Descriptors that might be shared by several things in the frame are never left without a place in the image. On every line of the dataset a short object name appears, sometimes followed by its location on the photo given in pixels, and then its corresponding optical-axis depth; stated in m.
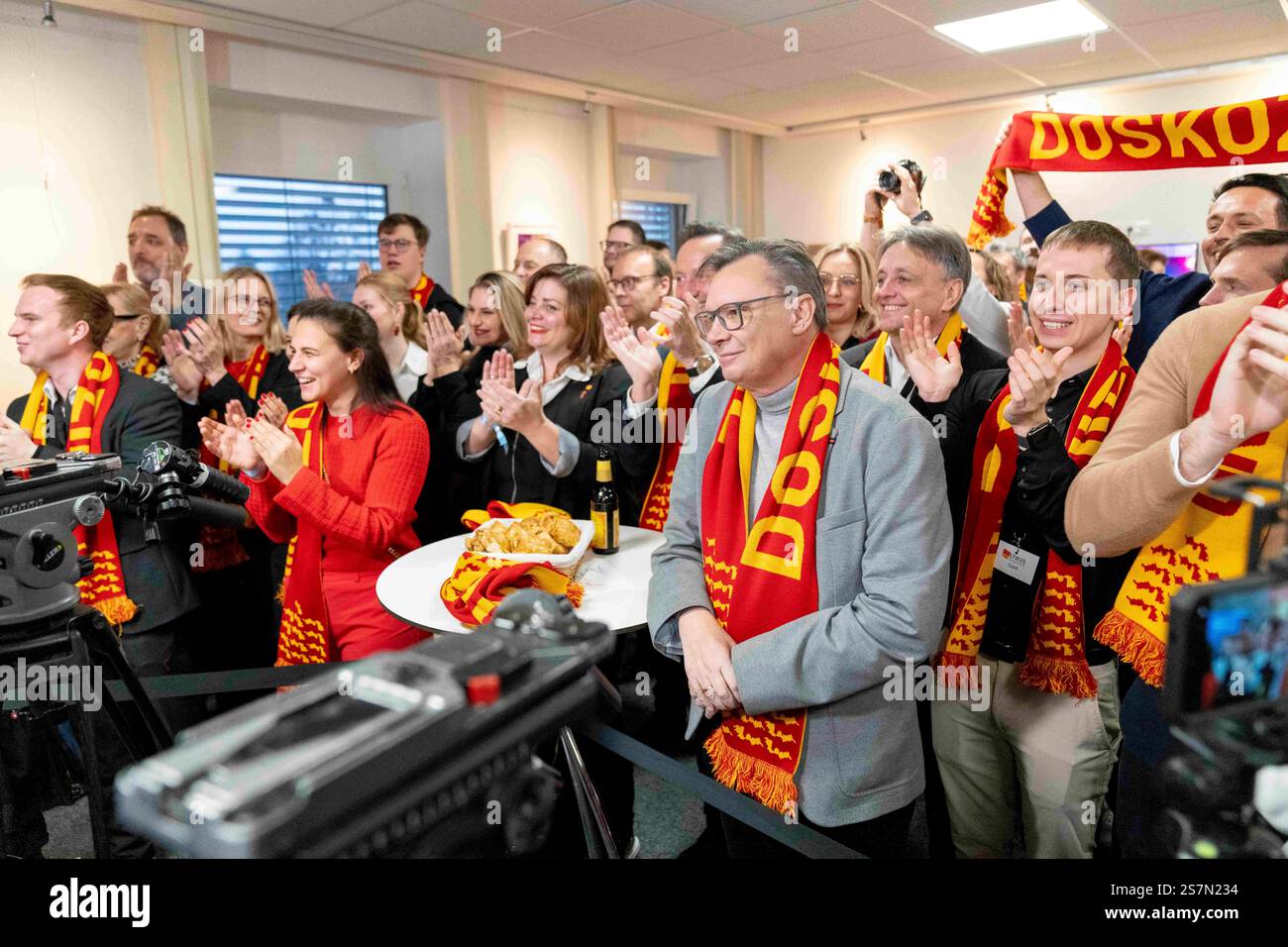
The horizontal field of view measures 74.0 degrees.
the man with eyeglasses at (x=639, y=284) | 3.39
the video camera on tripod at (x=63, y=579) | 1.44
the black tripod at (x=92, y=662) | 1.50
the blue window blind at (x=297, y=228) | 5.78
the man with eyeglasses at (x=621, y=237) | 4.47
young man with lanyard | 1.78
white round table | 1.95
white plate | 1.99
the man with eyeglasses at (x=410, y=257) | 4.48
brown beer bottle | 2.38
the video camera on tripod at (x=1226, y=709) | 0.60
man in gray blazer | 1.46
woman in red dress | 2.29
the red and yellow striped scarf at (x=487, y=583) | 1.89
